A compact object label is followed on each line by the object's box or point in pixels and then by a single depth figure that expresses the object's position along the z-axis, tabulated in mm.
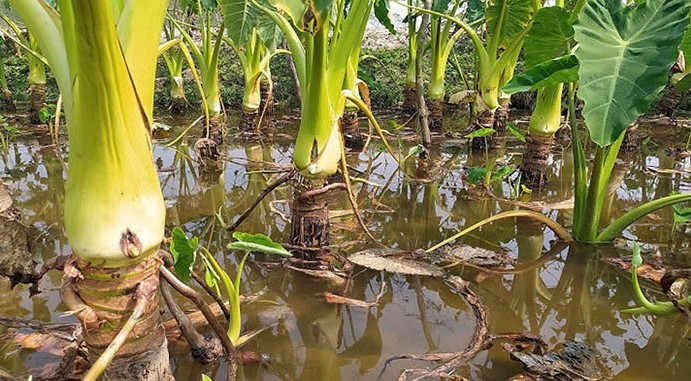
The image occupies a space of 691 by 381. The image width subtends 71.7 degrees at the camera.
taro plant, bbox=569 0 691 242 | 1088
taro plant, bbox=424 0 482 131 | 3442
